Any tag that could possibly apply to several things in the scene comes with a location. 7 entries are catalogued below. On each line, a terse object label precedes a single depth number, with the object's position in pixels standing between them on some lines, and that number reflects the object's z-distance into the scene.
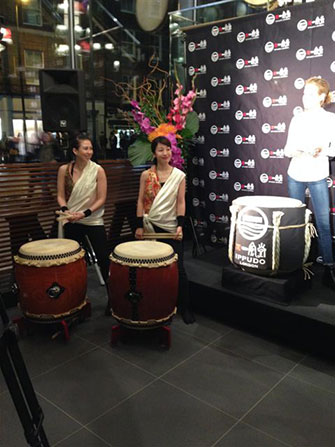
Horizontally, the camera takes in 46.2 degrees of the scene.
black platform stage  2.63
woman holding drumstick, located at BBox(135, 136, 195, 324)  3.16
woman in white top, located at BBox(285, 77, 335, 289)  3.13
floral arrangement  4.03
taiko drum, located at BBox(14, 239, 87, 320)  2.64
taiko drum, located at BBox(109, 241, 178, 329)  2.57
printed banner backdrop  3.57
